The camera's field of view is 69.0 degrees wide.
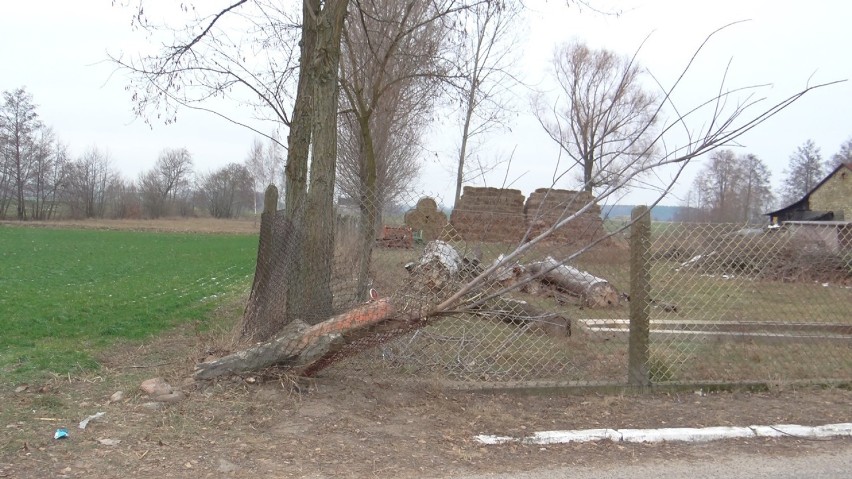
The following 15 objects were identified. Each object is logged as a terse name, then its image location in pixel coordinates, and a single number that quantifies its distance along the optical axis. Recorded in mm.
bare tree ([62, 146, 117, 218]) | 70125
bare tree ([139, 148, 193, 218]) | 83000
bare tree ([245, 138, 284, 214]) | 84375
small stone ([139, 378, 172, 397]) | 4438
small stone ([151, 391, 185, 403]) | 4340
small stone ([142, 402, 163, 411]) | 4191
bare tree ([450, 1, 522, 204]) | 7372
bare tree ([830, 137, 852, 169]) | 51500
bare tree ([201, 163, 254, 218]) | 94438
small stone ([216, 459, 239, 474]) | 3369
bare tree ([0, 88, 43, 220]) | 61875
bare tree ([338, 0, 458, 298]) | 5348
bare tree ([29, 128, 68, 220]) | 64325
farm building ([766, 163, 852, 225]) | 34600
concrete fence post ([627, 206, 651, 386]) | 4770
